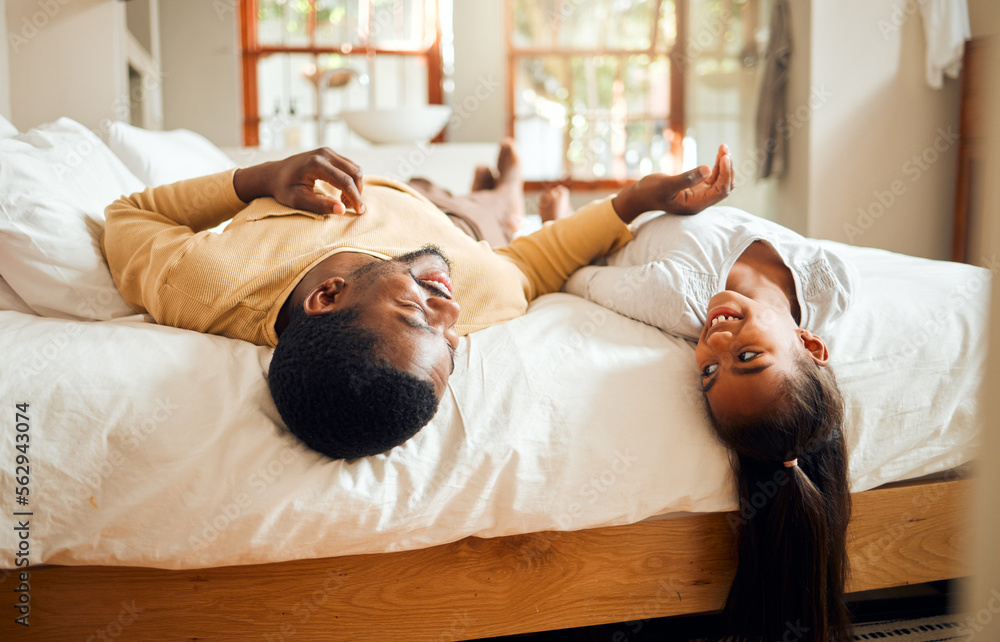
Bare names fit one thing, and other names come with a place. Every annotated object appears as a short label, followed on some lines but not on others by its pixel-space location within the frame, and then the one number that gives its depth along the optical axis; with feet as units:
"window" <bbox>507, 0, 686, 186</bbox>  13.14
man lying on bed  2.33
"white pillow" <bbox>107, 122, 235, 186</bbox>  4.84
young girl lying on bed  2.53
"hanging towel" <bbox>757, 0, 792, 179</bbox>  10.35
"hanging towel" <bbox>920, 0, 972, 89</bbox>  9.24
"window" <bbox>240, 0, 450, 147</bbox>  12.51
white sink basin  9.00
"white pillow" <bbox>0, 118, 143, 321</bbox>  2.98
